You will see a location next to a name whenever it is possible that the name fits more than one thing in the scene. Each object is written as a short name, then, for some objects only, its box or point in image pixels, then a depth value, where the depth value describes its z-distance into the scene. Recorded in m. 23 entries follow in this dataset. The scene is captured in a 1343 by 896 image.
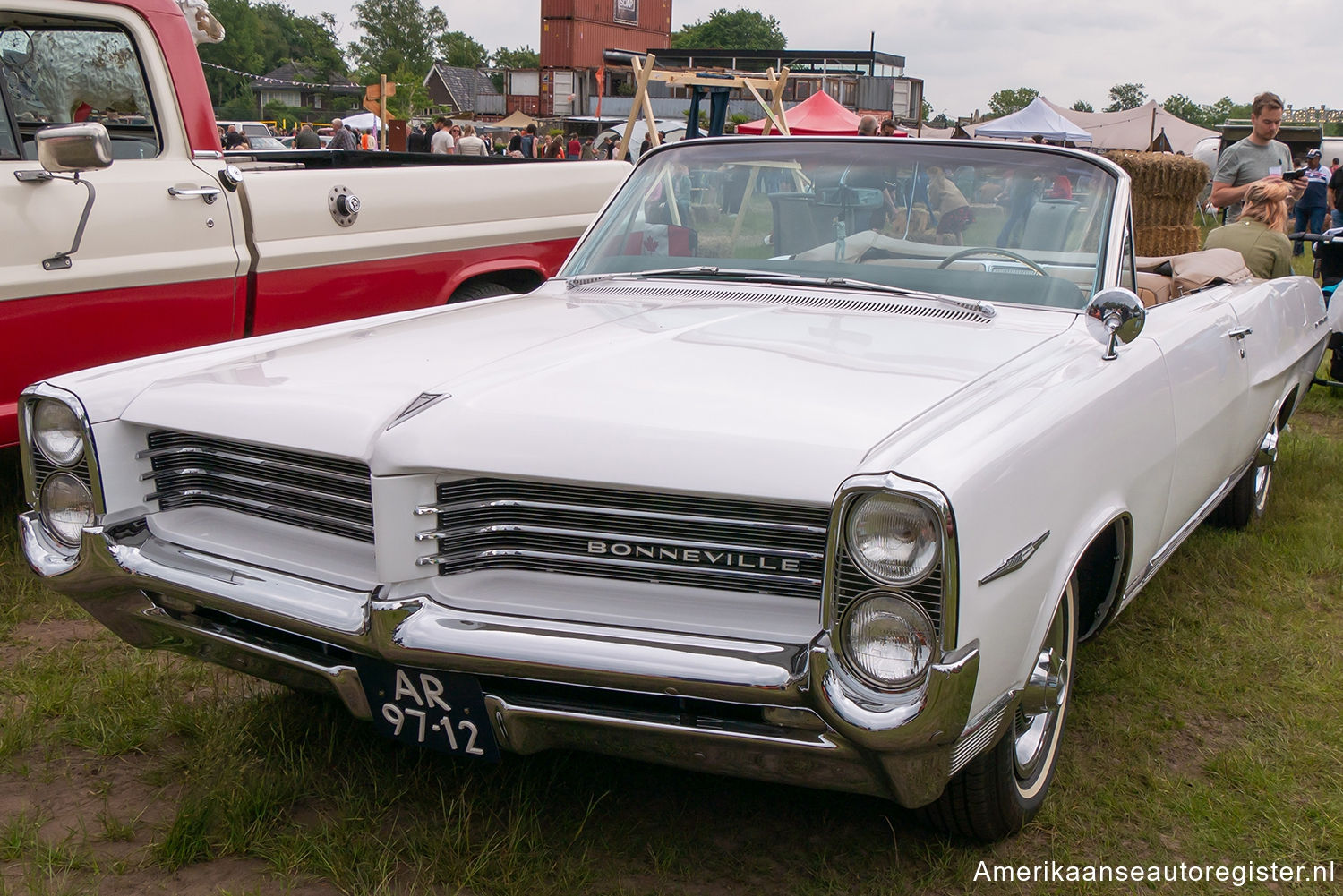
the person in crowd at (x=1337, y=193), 10.84
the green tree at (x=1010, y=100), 98.69
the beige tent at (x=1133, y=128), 32.47
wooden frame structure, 10.80
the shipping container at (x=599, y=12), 75.69
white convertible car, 1.89
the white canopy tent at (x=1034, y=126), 25.28
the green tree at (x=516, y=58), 120.69
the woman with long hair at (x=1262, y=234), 5.31
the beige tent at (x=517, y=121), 65.56
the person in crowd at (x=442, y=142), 18.05
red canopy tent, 21.17
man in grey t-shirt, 7.59
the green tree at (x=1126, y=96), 99.31
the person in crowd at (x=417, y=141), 18.97
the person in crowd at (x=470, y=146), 17.25
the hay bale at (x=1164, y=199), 10.72
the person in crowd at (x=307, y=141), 14.79
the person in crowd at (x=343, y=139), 17.45
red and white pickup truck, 3.87
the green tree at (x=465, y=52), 115.56
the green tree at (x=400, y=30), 105.12
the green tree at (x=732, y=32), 120.81
